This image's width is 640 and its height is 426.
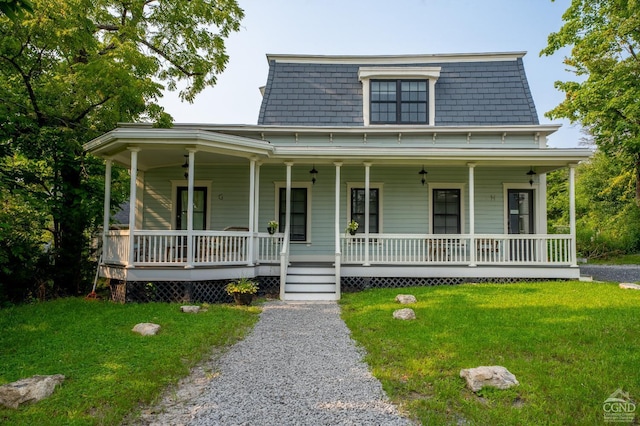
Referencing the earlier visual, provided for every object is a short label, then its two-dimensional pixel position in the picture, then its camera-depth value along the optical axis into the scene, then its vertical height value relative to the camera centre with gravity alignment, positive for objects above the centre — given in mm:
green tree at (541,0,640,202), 14898 +6677
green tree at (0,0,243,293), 8625 +3158
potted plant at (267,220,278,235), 9812 -16
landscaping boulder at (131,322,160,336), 5627 -1515
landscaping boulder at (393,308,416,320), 6360 -1421
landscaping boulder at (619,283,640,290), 8838 -1286
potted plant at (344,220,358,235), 9883 -20
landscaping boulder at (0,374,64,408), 3279 -1445
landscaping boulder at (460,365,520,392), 3580 -1390
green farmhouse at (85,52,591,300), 8688 +1310
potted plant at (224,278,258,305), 8227 -1385
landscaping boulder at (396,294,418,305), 7641 -1403
